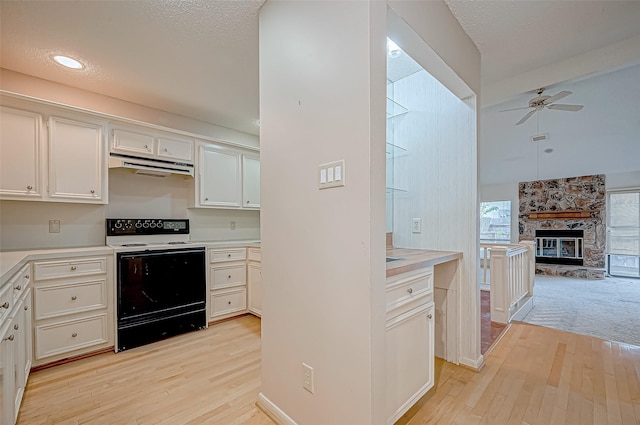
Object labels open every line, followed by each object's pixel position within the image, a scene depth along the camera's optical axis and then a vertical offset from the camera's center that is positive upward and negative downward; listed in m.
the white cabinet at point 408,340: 1.43 -0.70
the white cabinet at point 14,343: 1.32 -0.72
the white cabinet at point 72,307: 2.21 -0.78
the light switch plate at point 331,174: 1.29 +0.17
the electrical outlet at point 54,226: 2.64 -0.14
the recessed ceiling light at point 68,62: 2.26 +1.22
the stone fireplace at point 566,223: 6.95 -0.32
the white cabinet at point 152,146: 2.80 +0.68
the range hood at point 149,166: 2.76 +0.47
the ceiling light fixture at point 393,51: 2.10 +1.22
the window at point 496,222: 8.34 -0.32
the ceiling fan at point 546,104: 3.62 +1.40
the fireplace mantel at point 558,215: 7.12 -0.10
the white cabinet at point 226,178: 3.39 +0.42
